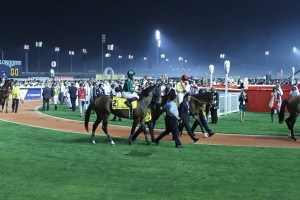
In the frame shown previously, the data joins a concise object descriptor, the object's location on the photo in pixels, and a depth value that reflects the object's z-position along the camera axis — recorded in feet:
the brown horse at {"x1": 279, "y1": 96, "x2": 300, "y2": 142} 46.55
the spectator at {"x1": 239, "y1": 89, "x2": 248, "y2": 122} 65.26
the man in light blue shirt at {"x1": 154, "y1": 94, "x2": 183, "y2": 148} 40.32
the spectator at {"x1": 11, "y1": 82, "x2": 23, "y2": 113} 82.53
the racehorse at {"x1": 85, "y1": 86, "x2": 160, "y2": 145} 42.24
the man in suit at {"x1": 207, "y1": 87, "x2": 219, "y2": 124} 63.46
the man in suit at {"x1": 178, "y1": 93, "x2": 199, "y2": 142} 42.86
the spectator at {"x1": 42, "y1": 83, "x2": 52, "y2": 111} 86.99
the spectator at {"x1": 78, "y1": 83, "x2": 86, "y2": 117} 77.22
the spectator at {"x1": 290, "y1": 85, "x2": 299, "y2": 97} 71.09
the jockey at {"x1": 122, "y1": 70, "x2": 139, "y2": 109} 42.80
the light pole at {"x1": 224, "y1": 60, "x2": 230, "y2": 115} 74.02
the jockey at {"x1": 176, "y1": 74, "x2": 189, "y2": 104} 58.08
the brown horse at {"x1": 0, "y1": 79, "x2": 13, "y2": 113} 80.43
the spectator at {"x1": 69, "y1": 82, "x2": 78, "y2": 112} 85.84
